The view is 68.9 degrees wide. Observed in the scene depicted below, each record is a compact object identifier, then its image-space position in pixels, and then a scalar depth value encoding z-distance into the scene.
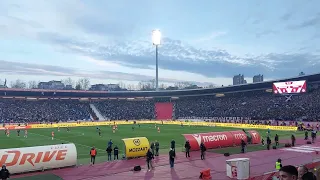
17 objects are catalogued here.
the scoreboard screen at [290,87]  46.81
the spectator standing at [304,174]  4.06
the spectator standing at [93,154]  18.47
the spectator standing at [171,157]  16.80
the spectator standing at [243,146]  22.19
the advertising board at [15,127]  49.20
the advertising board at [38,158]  15.88
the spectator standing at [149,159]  16.92
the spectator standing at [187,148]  21.03
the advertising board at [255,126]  42.89
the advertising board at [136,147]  20.32
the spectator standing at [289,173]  3.25
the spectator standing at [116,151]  19.74
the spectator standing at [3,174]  13.07
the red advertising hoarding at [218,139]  23.43
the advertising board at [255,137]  26.88
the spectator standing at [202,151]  19.83
